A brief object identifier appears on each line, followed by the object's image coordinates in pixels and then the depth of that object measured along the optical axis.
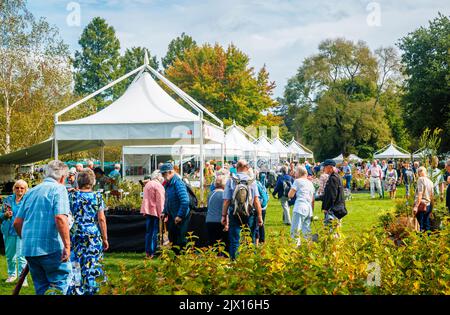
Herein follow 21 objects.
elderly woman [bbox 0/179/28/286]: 7.98
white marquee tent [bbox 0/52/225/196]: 11.37
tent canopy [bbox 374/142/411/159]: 41.97
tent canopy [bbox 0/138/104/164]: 15.54
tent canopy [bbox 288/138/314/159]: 44.28
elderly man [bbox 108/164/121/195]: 12.03
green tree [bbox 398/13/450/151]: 33.88
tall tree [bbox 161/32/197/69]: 60.16
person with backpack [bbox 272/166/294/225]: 14.45
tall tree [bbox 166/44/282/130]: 45.53
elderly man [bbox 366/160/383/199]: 23.47
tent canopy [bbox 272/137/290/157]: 37.34
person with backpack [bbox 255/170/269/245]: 10.21
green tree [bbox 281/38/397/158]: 55.72
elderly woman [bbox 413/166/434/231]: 10.49
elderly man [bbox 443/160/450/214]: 9.46
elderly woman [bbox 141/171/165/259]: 9.77
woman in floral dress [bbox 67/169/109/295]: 5.82
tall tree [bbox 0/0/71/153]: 28.34
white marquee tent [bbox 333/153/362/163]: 52.82
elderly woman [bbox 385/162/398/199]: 23.80
